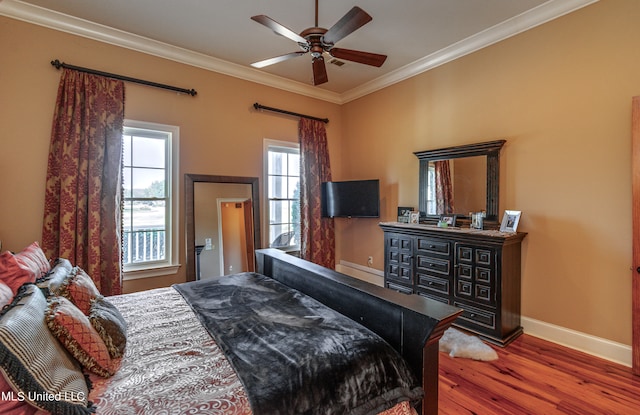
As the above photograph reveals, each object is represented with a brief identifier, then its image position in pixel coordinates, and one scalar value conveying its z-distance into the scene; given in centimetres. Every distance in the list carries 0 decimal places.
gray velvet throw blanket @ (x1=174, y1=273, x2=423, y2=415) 113
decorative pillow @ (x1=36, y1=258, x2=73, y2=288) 161
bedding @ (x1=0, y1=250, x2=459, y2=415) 101
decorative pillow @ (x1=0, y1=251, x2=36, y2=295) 157
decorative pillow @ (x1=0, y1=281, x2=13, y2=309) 127
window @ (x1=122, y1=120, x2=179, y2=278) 336
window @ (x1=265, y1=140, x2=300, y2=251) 445
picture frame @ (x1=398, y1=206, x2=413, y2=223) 399
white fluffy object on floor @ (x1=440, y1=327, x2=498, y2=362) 259
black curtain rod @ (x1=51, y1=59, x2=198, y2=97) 291
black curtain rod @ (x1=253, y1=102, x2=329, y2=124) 421
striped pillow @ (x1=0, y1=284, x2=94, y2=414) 91
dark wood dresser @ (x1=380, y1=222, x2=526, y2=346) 280
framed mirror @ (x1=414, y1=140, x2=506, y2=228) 322
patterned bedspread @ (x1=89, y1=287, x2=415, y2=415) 103
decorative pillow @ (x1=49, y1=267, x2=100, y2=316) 155
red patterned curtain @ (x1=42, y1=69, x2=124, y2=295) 288
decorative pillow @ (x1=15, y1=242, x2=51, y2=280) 172
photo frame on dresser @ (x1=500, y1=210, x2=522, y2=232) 297
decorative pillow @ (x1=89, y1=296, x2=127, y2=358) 136
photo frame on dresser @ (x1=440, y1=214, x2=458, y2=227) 352
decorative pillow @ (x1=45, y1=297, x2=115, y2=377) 119
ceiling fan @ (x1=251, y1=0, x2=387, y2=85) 205
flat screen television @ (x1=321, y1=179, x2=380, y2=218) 434
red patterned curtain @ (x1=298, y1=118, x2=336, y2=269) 462
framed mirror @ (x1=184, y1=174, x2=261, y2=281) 368
